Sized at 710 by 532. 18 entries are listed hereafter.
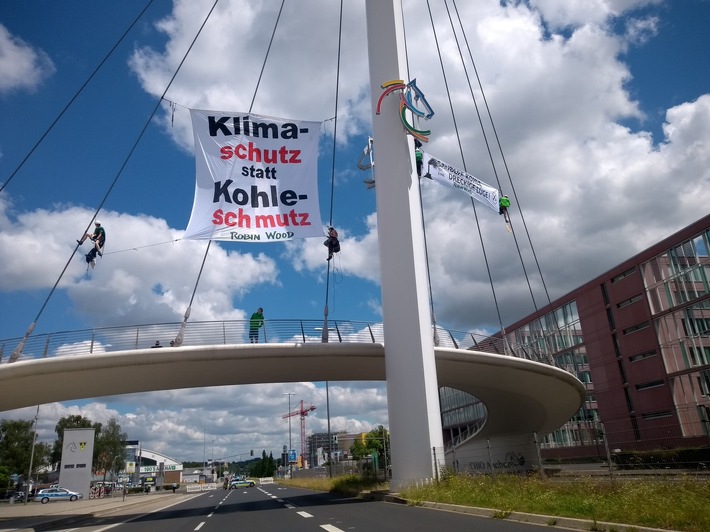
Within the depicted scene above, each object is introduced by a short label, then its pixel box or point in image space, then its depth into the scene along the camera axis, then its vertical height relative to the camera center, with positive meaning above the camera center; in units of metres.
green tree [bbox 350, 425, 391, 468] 112.68 +3.22
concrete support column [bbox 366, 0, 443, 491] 21.28 +6.95
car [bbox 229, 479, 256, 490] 73.38 -2.11
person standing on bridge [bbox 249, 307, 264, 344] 23.08 +5.48
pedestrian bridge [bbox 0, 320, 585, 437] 21.33 +4.08
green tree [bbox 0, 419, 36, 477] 79.52 +5.00
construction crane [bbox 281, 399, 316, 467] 154.25 +12.26
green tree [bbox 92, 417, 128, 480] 102.19 +4.64
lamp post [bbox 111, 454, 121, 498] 98.31 +1.92
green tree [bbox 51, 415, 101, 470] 98.78 +8.88
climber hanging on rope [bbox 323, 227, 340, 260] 25.48 +9.53
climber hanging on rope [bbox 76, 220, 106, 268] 21.62 +8.53
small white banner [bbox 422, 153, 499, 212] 25.58 +12.37
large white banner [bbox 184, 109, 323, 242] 20.48 +10.51
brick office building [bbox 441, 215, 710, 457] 45.14 +9.24
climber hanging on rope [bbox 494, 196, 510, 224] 27.59 +11.39
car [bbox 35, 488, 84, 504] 54.41 -1.57
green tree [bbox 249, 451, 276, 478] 151.50 -0.44
